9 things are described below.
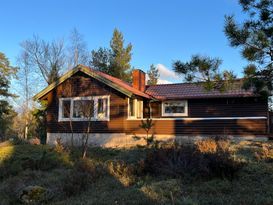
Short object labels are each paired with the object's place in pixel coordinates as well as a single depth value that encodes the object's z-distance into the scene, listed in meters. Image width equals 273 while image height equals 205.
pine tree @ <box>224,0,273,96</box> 5.29
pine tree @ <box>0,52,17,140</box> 27.14
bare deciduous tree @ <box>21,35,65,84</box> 27.05
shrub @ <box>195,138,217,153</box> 7.94
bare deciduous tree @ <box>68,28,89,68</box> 28.47
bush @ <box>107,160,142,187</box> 6.28
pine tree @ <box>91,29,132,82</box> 31.82
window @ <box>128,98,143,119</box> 14.43
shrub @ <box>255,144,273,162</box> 7.35
